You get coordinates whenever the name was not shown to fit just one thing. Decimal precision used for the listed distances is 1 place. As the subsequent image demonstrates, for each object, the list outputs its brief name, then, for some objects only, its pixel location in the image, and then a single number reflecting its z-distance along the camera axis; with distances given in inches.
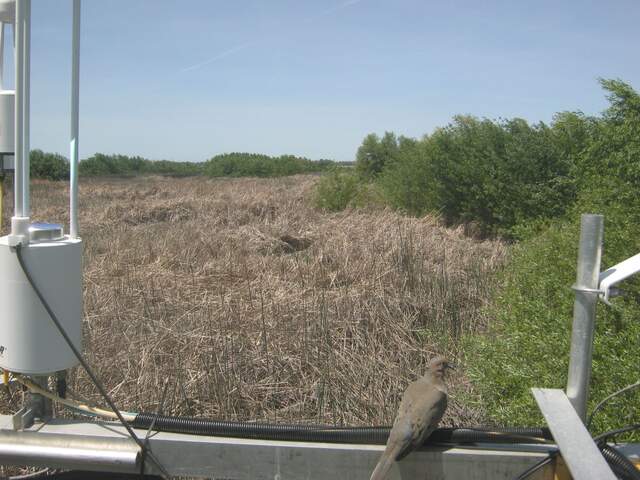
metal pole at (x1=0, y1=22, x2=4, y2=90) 99.1
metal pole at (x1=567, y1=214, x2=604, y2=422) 72.2
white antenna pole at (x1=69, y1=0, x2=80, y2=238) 93.1
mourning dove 81.0
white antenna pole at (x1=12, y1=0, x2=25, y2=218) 85.7
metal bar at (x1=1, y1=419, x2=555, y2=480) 81.7
